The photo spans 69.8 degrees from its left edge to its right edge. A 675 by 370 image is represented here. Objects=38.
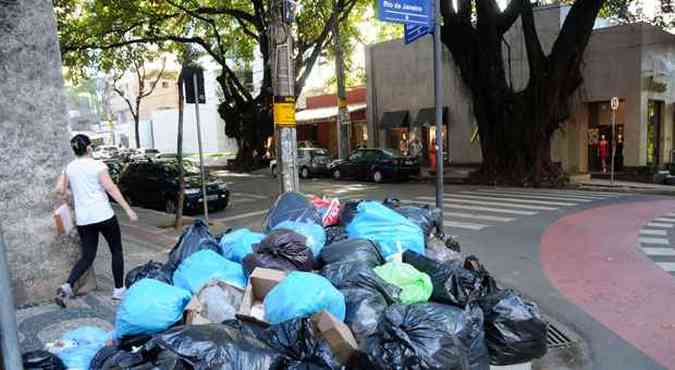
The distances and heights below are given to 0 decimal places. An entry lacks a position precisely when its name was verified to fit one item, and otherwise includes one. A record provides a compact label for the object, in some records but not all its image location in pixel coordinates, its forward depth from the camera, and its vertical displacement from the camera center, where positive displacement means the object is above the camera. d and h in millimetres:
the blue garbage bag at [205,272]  3682 -935
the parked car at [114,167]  18616 -481
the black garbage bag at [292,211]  4762 -627
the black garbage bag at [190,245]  4344 -843
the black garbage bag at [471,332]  2982 -1186
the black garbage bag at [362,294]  3100 -994
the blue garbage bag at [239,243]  4219 -826
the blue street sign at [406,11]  5164 +1465
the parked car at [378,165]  19016 -767
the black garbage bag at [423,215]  5129 -762
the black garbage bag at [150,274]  4066 -1033
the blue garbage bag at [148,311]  3135 -1024
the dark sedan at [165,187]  12711 -912
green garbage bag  3426 -984
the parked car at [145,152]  36312 +206
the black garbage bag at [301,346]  2635 -1108
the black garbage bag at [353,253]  3873 -867
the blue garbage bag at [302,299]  2971 -937
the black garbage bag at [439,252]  4680 -1056
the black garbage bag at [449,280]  3447 -1030
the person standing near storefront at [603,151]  18703 -479
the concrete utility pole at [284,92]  5898 +720
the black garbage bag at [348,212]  5015 -682
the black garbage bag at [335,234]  4623 -847
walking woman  4586 -456
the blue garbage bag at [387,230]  4410 -787
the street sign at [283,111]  6053 +490
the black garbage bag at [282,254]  3732 -822
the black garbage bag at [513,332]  3332 -1316
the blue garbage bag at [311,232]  4189 -746
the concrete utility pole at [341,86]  20016 +2584
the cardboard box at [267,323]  2730 -1037
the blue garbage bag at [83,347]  3000 -1253
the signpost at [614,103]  14867 +1096
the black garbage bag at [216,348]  2500 -1043
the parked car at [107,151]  42506 +427
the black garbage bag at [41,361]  2807 -1190
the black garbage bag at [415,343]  2703 -1132
